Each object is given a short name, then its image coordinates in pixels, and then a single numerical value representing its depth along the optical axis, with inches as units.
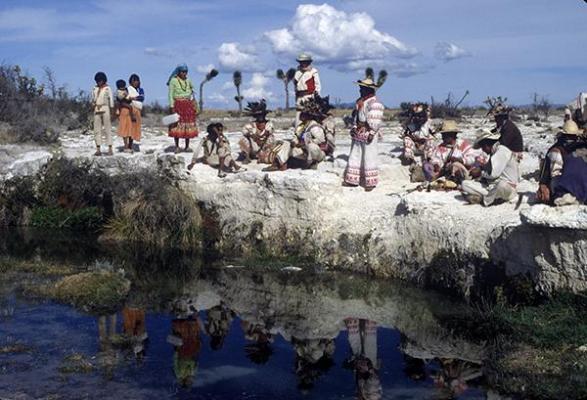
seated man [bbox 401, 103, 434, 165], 597.0
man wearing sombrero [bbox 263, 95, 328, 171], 592.1
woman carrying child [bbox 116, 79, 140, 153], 665.0
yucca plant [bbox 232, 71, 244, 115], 1496.1
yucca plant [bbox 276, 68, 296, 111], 1471.3
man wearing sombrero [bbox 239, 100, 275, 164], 625.9
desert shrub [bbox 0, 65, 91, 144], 812.6
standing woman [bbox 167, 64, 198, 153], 645.3
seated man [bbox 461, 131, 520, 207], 462.9
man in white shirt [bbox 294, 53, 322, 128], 641.6
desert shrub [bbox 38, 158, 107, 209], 658.8
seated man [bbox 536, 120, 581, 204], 418.9
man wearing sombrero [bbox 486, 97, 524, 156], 480.1
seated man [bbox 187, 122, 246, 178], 603.8
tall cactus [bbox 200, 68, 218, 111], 985.8
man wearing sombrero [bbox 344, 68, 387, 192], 544.4
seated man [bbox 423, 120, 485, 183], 510.9
